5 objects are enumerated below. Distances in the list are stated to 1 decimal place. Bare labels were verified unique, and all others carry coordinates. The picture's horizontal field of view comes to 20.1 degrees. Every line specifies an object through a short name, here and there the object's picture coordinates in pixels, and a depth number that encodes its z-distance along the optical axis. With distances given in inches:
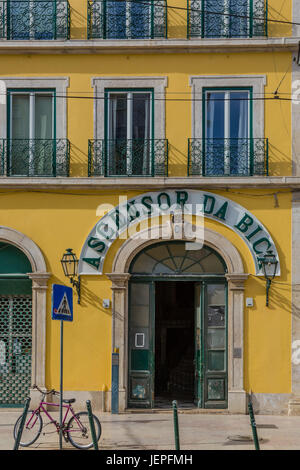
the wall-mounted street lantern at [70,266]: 758.5
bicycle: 585.3
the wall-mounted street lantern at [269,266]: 748.6
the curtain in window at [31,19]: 775.7
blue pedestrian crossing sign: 568.7
